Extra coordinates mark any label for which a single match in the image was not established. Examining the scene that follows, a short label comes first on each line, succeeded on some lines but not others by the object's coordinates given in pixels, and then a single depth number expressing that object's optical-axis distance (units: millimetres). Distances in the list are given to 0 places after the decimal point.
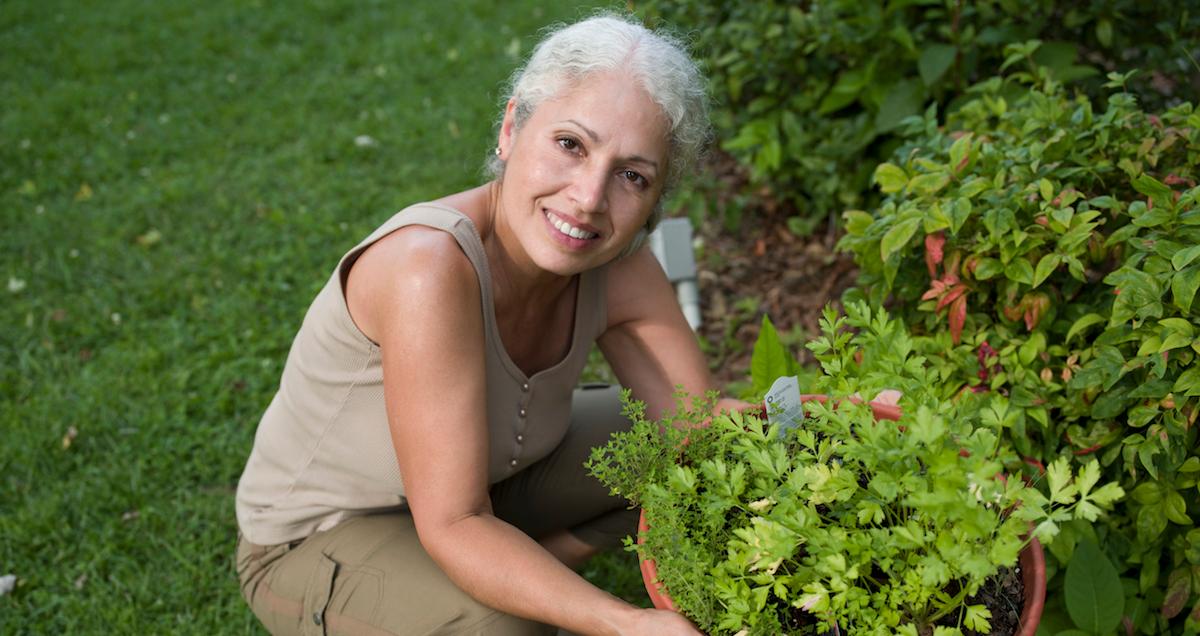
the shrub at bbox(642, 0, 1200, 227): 2717
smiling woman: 1662
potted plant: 1142
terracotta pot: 1335
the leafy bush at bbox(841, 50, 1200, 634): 1582
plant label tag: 1482
